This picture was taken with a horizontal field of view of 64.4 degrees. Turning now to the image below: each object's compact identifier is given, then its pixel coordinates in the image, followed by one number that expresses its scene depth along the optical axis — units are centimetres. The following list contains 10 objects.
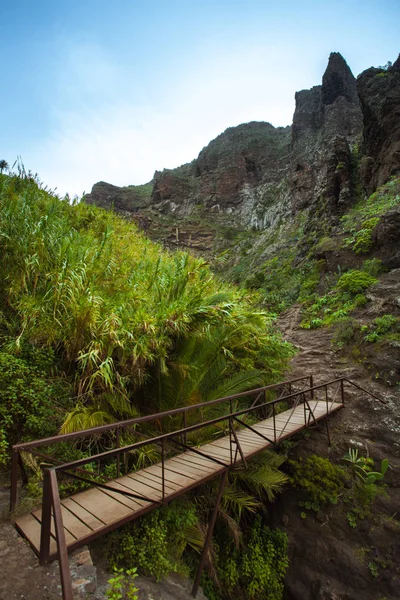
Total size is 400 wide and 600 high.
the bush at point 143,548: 303
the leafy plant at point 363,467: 478
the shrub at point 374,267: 927
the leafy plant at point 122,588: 223
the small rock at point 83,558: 257
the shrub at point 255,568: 428
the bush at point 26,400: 348
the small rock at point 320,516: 473
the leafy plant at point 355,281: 902
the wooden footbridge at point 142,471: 215
